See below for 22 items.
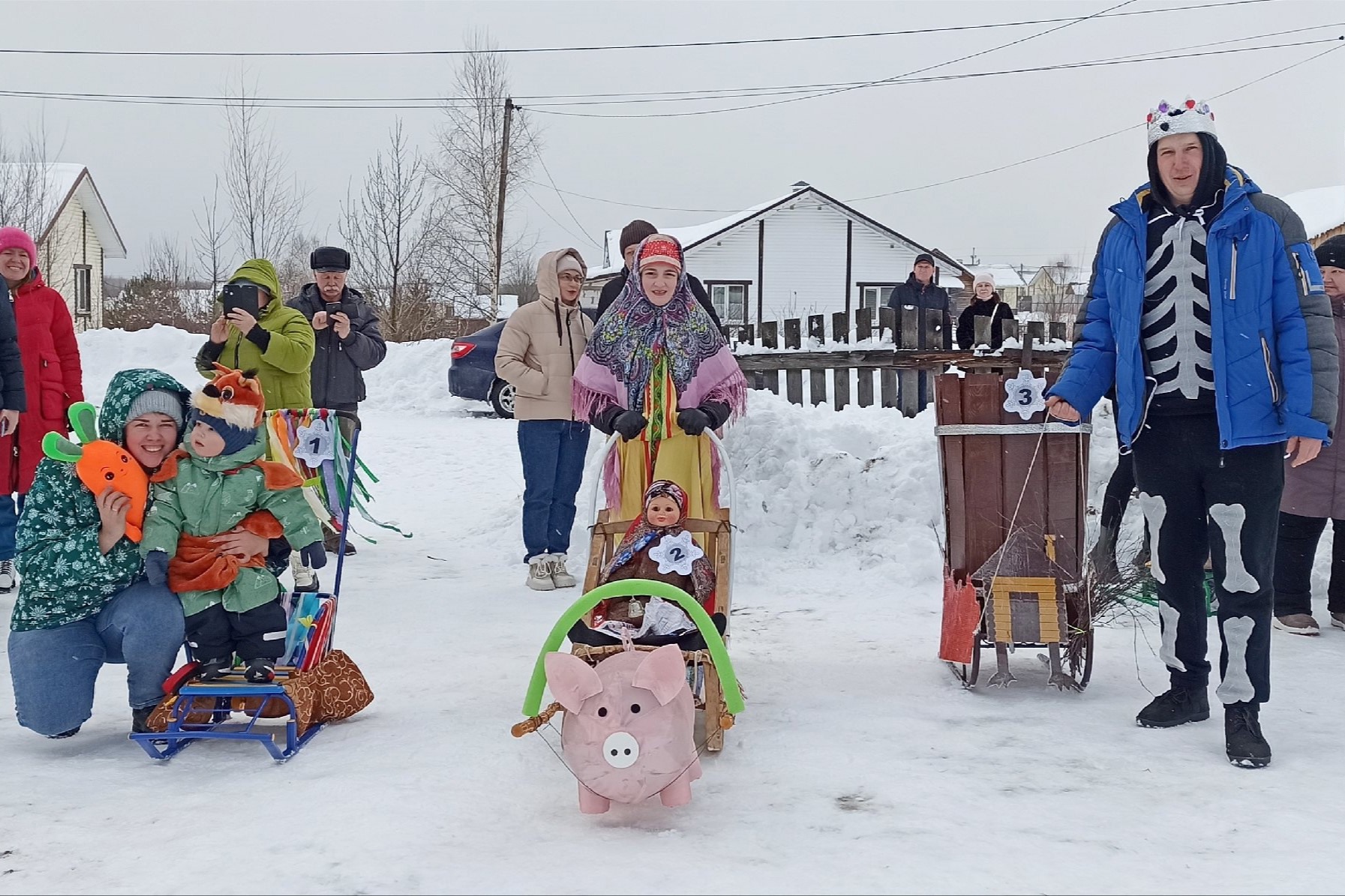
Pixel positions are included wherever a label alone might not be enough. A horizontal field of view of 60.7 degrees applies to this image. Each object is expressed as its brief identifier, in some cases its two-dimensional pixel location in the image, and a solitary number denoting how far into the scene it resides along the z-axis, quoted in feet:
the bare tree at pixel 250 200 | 84.12
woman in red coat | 20.65
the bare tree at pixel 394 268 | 91.71
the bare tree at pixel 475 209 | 101.35
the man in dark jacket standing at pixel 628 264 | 19.81
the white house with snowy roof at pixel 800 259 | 115.14
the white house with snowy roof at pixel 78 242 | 91.97
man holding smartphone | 24.31
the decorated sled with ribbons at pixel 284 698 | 12.81
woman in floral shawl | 16.11
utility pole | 99.71
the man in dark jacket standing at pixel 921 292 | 35.17
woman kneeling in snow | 12.94
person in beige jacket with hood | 22.67
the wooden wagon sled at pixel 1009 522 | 15.19
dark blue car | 54.08
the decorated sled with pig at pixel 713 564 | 12.54
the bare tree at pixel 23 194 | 68.85
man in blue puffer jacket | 12.47
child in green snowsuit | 13.38
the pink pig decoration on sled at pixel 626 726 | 10.59
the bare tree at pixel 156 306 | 96.27
